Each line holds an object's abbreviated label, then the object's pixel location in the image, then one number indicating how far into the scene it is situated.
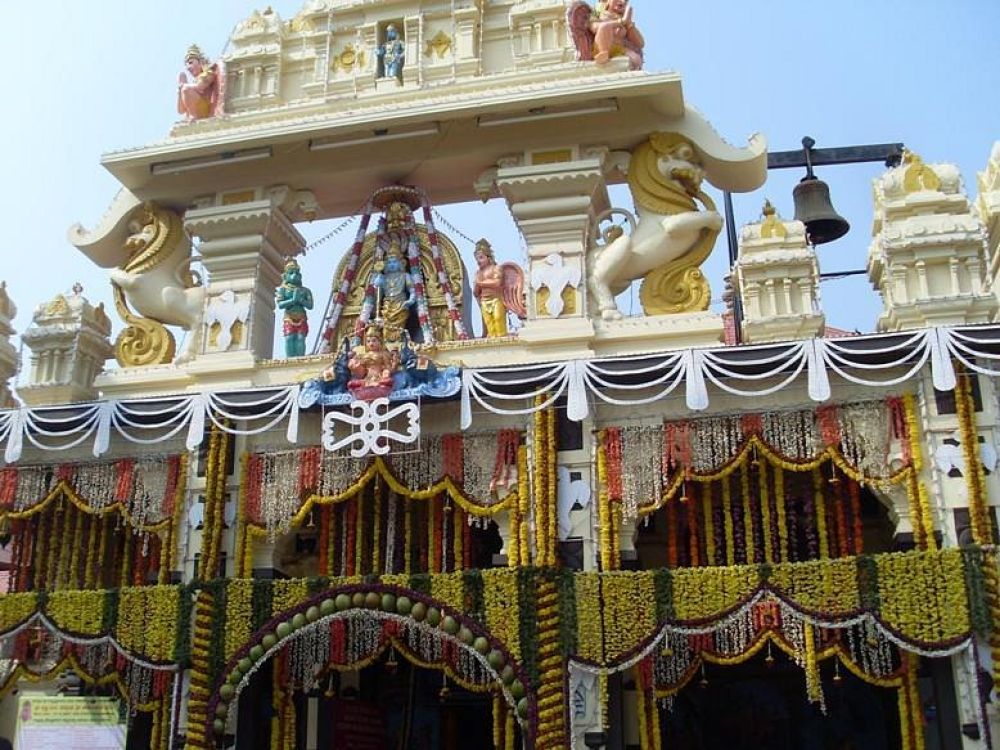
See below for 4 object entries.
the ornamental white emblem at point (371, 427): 12.43
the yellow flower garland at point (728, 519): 12.34
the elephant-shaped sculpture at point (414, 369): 12.73
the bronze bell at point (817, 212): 15.33
